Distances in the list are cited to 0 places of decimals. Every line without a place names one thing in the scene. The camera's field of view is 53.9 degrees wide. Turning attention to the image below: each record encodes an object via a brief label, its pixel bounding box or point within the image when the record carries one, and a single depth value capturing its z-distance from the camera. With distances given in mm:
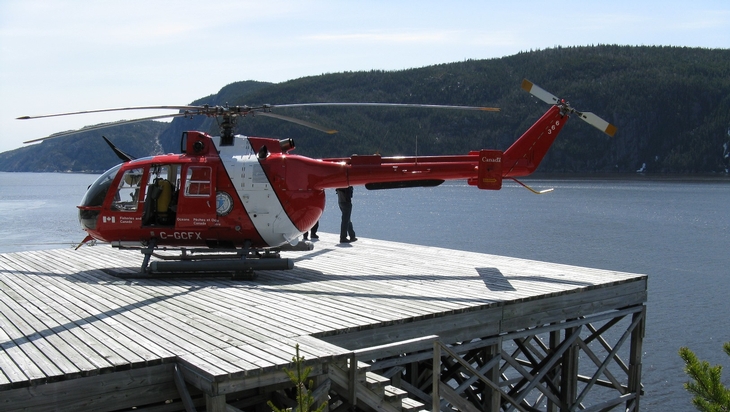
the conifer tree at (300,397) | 3881
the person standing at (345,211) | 16672
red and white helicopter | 12281
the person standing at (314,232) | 17542
